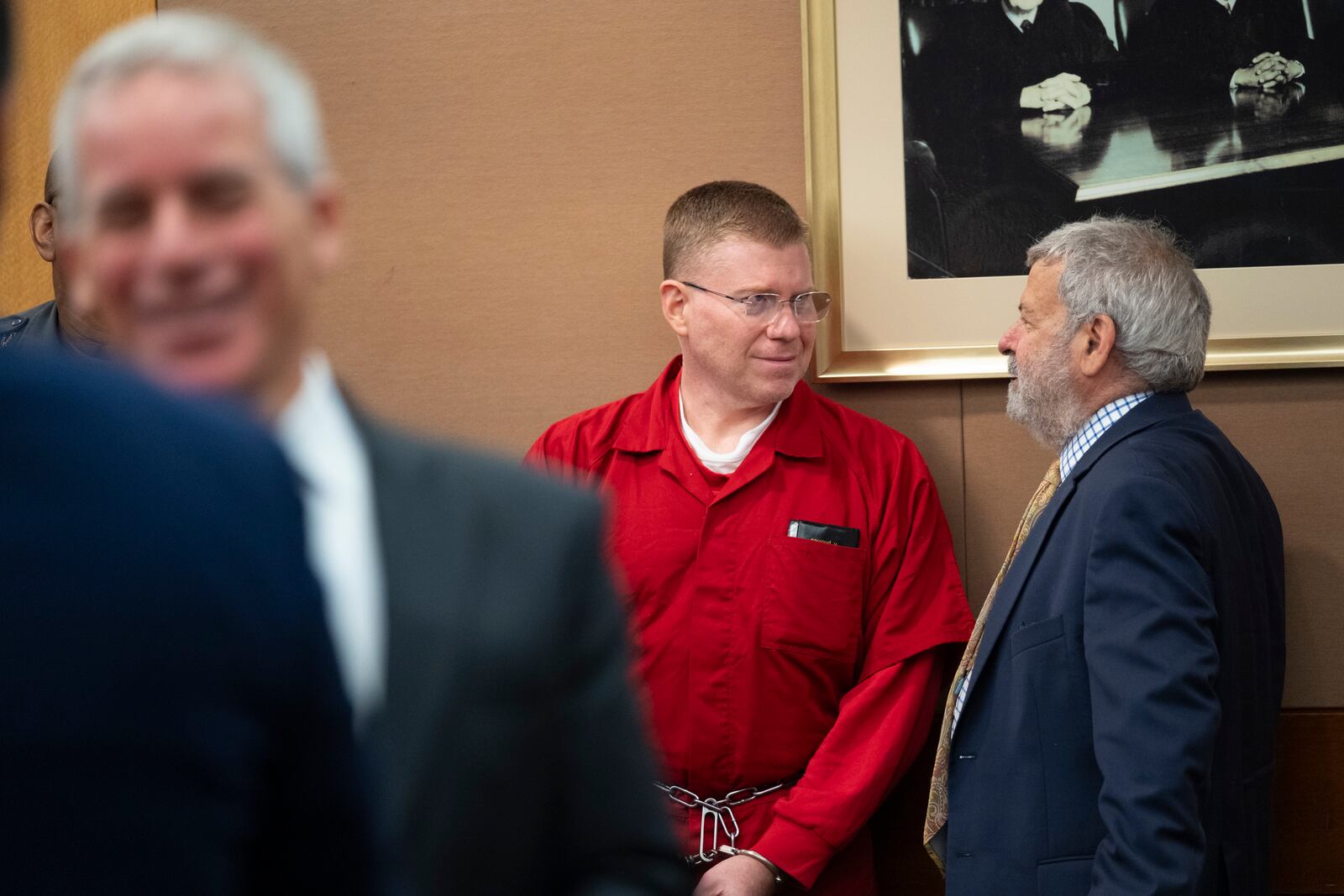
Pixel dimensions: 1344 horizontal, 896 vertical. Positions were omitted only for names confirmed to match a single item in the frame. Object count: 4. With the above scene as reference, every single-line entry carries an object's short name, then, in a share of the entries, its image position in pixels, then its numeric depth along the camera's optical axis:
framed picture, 4.11
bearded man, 3.60
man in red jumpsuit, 3.93
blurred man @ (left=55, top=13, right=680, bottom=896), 1.95
